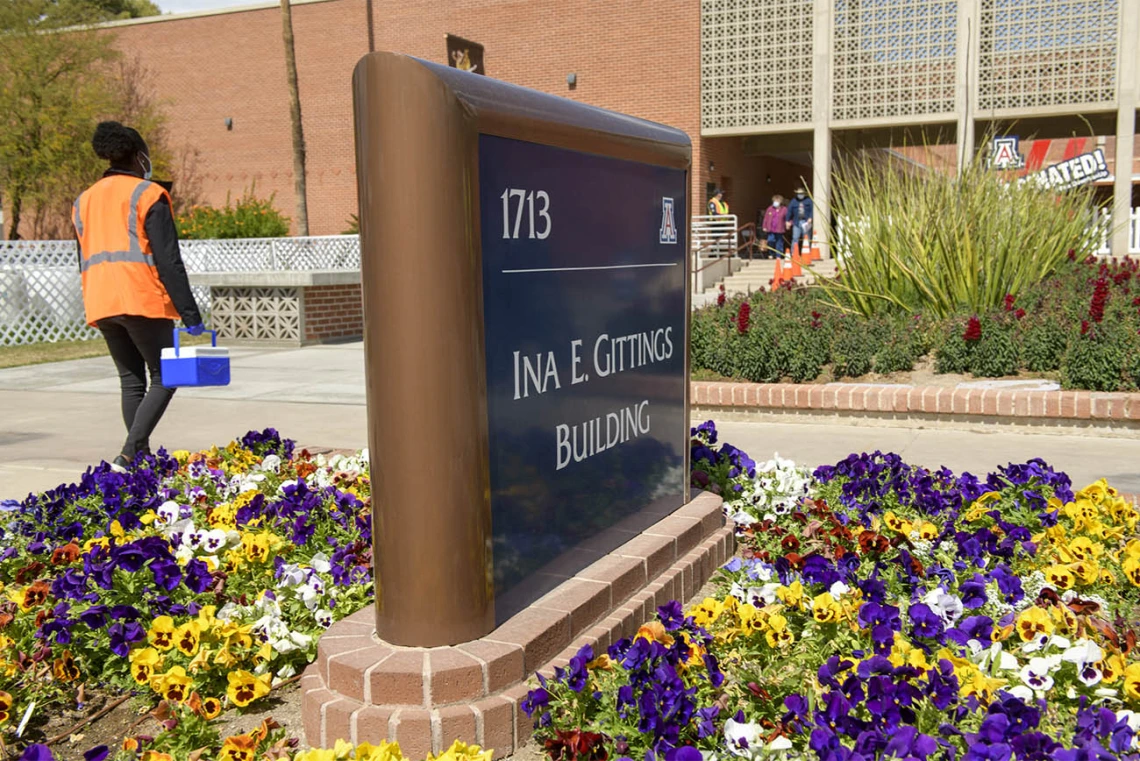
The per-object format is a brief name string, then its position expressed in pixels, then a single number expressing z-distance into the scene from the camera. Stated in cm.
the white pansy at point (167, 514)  387
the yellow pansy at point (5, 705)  253
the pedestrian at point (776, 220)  2242
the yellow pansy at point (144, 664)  265
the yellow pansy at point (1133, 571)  317
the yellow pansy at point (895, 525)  362
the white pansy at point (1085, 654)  242
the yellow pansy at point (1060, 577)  310
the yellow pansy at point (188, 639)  274
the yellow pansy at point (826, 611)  276
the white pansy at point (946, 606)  280
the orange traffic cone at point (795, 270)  1750
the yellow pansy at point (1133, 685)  231
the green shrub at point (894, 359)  768
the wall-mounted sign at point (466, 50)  2889
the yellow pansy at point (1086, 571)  311
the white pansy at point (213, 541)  354
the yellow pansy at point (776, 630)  269
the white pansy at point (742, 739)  218
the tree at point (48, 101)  2988
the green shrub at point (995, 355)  742
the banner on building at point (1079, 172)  1141
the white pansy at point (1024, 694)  237
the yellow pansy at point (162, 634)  279
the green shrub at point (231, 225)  2616
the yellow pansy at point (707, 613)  286
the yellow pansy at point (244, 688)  269
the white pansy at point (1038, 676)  242
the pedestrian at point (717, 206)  2678
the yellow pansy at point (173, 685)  258
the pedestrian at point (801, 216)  2203
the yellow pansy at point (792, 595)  292
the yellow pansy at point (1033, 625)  267
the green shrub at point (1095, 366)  679
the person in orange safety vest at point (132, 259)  510
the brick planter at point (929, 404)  653
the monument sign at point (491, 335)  241
